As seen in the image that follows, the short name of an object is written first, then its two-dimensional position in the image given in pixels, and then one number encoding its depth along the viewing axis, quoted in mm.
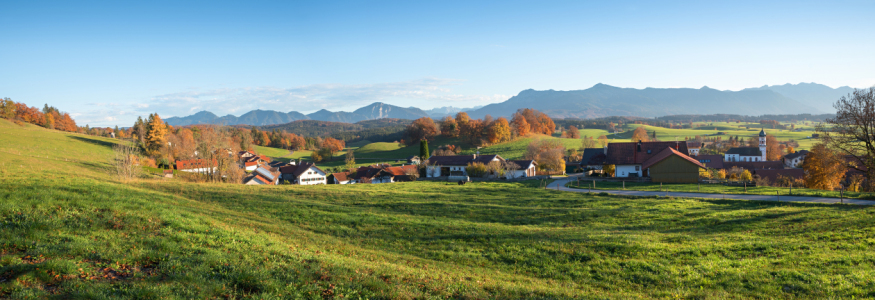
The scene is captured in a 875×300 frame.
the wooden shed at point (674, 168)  46281
